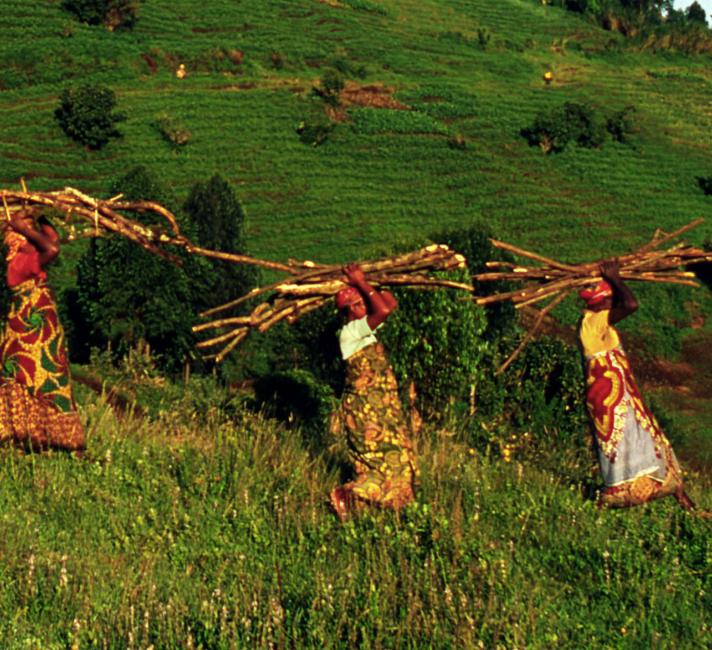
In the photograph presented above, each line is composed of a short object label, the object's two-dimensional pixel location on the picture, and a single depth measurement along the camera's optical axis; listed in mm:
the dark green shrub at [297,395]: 16859
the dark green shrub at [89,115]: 54781
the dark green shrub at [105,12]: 70500
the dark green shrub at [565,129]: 66375
